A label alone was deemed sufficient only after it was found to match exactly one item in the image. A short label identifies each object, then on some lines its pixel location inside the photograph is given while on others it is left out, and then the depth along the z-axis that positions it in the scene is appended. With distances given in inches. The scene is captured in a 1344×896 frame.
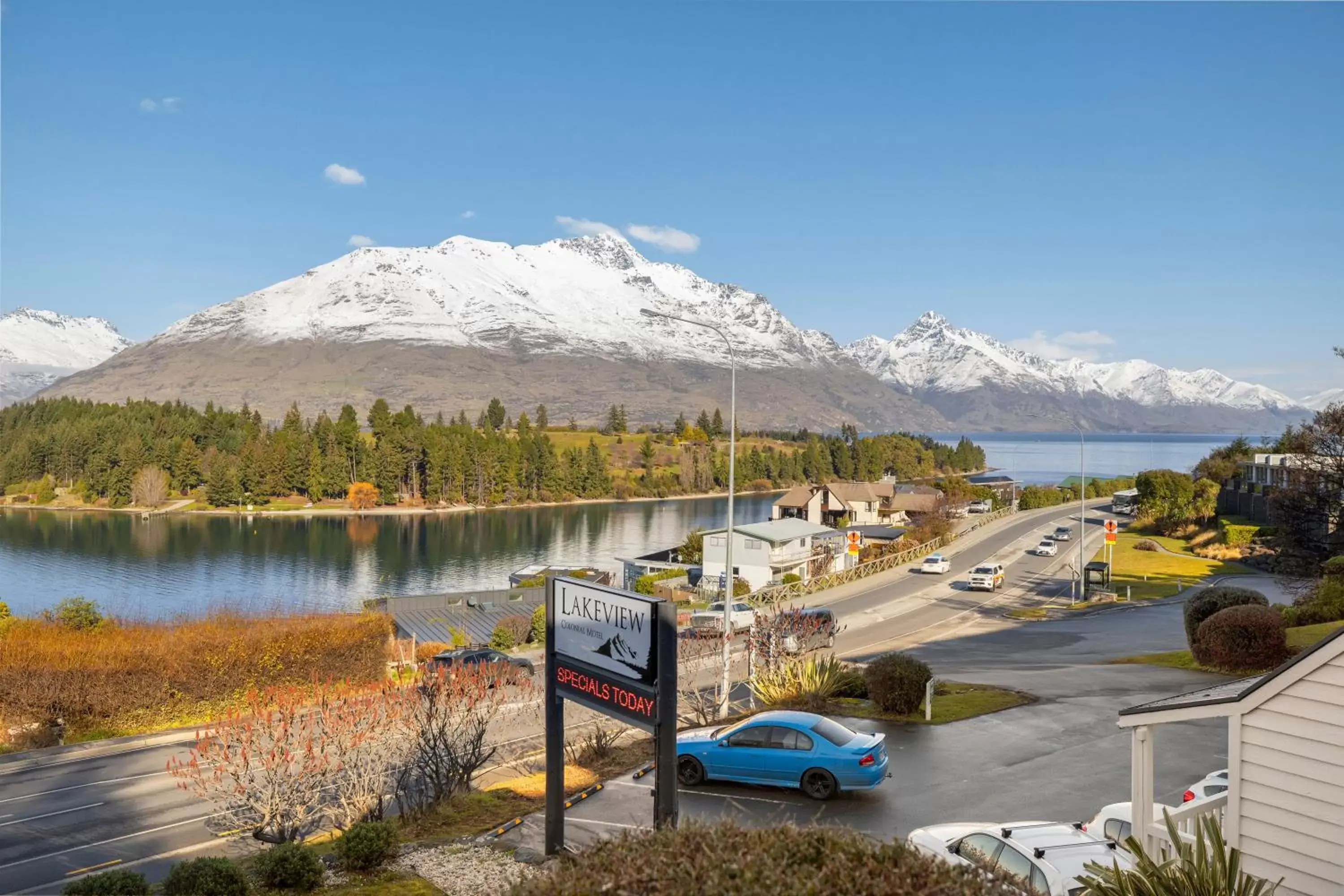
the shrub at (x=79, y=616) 1238.9
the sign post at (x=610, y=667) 407.2
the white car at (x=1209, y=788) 465.4
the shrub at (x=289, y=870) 411.8
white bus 3425.2
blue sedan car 547.5
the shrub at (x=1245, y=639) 890.1
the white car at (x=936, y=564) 2101.4
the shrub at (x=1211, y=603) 1002.7
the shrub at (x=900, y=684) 764.6
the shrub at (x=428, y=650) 1430.9
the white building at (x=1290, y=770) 286.4
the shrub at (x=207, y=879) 385.1
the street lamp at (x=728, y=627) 765.9
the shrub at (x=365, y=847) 445.7
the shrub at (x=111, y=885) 371.6
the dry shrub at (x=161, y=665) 971.3
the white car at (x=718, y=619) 1498.5
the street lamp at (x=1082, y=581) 1761.8
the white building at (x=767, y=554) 2150.6
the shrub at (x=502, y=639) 1571.1
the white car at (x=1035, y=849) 362.9
